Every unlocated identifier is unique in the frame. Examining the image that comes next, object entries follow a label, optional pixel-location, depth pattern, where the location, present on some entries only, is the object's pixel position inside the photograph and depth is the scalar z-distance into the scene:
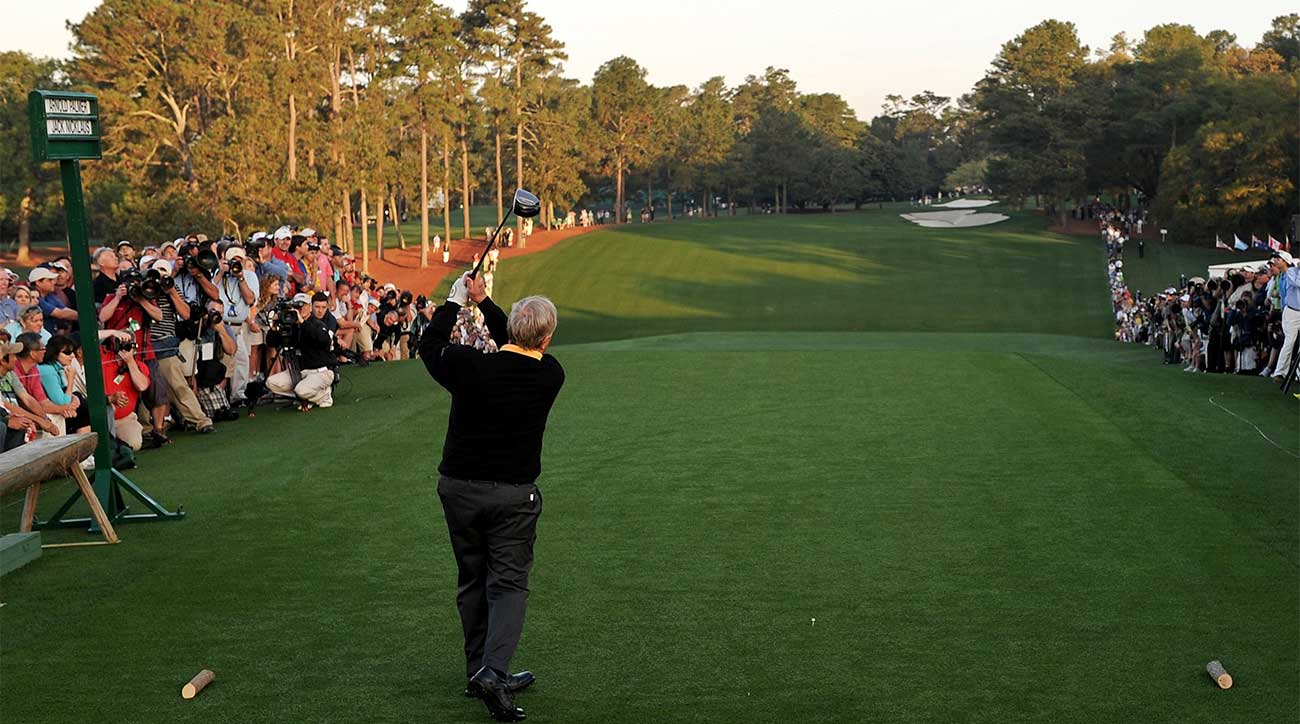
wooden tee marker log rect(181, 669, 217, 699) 6.33
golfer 6.32
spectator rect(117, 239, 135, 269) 17.41
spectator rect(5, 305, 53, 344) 12.34
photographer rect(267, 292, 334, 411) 16.56
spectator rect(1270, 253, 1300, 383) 18.67
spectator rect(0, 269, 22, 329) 14.02
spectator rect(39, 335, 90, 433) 12.34
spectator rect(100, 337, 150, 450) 13.40
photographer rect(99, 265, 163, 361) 14.12
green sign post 9.76
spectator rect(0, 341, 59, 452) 11.80
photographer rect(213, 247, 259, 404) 16.70
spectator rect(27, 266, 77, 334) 14.50
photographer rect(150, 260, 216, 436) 14.43
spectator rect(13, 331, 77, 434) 11.96
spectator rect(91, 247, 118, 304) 15.02
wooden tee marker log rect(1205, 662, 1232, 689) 6.50
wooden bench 8.91
